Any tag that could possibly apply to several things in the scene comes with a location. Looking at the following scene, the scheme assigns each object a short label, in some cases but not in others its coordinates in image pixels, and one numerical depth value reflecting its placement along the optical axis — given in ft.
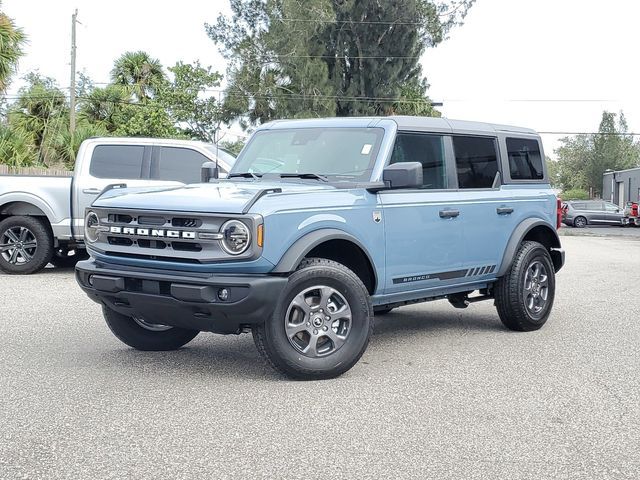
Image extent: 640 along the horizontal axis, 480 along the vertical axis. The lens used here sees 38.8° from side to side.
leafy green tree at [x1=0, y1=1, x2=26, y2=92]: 75.10
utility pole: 125.29
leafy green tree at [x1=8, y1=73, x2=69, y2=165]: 105.70
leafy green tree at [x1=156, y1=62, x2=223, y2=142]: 131.34
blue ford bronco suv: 19.97
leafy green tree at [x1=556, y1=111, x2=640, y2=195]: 311.06
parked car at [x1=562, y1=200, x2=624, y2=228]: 141.59
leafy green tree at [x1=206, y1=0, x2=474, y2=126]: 148.25
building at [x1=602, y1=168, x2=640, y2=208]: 159.80
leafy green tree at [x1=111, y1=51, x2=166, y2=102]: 127.65
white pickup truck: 42.83
